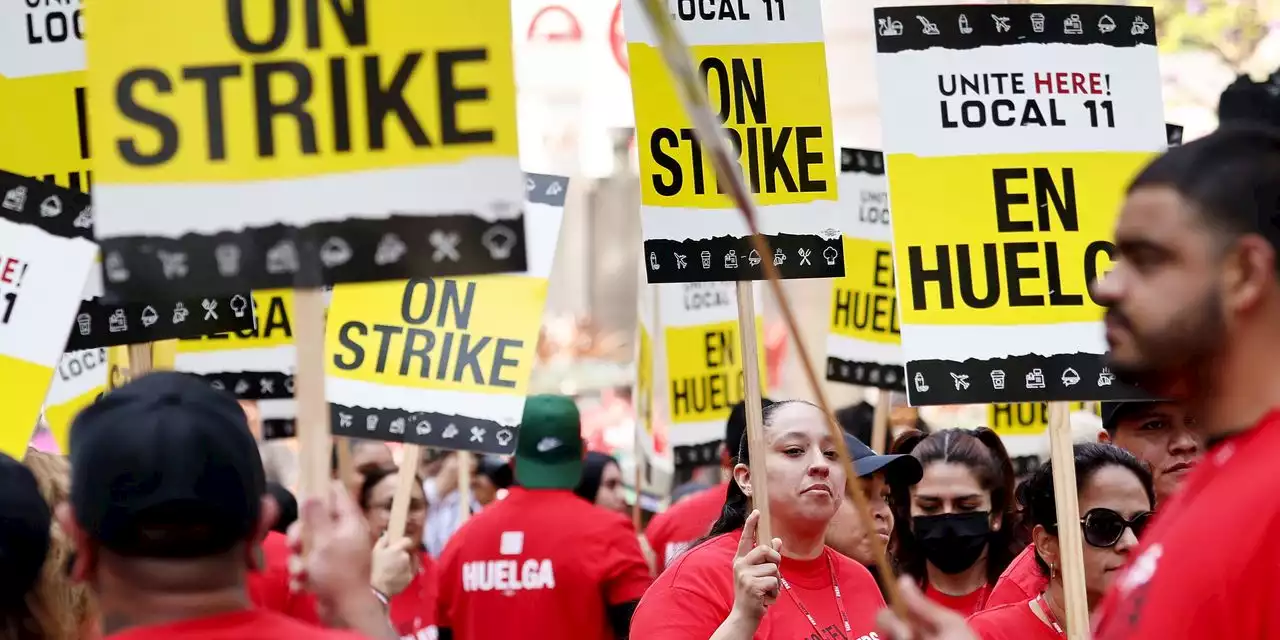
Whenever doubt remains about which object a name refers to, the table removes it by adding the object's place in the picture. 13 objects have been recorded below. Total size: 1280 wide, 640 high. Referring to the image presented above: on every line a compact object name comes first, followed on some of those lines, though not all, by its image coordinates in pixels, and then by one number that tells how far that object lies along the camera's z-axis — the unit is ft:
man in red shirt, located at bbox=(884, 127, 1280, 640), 8.42
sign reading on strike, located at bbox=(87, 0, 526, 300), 11.66
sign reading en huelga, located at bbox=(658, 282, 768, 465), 36.19
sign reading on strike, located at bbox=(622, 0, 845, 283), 18.74
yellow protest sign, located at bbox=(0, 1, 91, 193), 21.45
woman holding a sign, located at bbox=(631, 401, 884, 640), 16.28
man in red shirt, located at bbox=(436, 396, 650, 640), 26.16
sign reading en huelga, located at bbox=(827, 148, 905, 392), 32.50
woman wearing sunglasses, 17.30
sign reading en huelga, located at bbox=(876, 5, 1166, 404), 18.89
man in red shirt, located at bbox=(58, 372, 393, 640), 9.34
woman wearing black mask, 21.66
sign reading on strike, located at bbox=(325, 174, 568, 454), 25.76
